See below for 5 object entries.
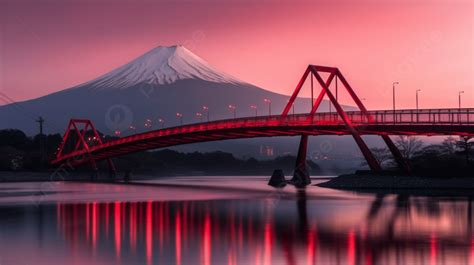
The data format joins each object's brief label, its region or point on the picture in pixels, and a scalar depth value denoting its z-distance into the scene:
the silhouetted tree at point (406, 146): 116.29
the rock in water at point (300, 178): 80.34
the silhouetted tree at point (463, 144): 78.60
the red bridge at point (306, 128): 61.34
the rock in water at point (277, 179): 82.06
